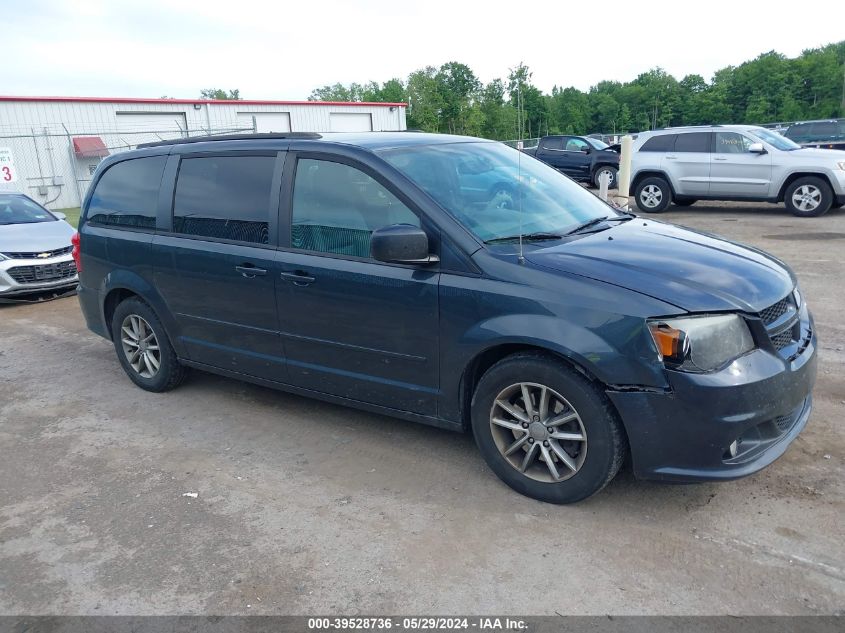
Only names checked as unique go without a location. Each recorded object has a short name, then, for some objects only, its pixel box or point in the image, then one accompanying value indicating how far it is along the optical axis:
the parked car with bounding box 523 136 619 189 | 19.17
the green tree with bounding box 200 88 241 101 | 104.61
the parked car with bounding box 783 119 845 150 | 22.73
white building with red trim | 24.44
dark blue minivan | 3.13
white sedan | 8.88
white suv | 13.19
